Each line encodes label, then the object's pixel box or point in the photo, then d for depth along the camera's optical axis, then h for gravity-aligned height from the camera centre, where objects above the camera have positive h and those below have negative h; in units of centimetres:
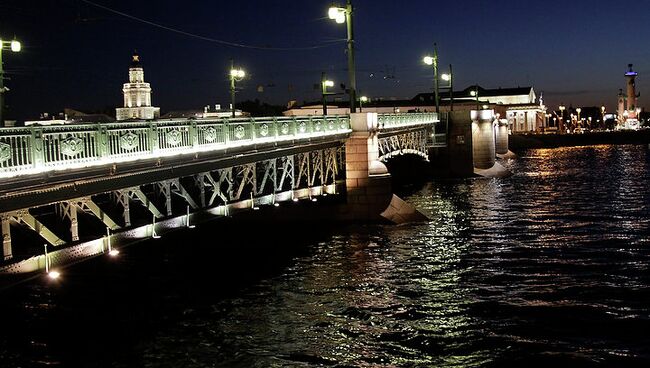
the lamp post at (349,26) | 3123 +429
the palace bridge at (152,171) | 1398 -81
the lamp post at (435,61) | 6238 +525
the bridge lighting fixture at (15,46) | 2244 +291
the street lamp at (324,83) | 5318 +338
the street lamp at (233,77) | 4344 +326
